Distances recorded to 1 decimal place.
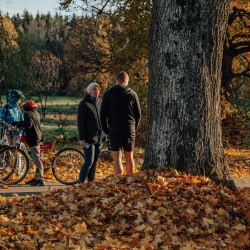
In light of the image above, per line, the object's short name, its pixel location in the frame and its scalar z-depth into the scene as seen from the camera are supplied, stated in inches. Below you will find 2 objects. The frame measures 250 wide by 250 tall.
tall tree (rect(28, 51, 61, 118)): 1258.1
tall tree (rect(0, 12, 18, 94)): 767.1
